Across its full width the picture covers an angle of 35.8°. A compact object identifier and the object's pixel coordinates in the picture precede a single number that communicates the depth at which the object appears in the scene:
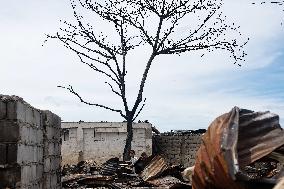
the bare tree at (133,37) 17.56
